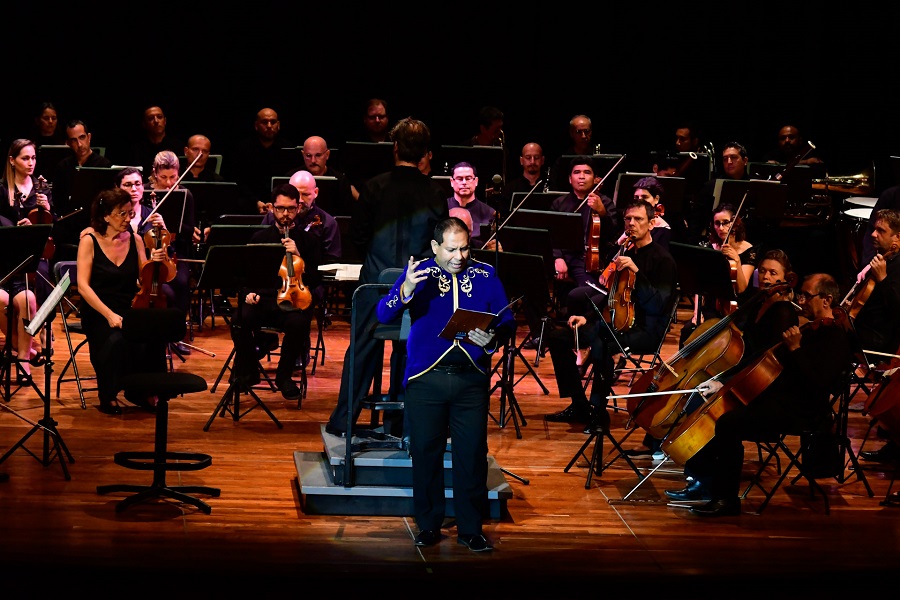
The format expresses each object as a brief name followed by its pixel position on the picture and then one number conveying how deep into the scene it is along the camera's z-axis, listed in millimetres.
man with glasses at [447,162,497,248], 16765
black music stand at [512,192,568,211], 17214
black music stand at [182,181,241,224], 17026
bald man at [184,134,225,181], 18344
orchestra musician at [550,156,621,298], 16040
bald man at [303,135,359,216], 17765
